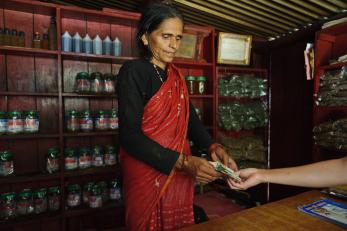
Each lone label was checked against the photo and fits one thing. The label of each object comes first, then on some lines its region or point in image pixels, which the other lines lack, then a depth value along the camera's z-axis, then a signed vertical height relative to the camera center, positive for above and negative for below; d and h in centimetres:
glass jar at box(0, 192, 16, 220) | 218 -86
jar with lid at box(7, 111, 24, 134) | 219 -16
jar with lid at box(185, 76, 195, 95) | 297 +23
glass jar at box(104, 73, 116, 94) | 255 +20
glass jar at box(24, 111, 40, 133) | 226 -16
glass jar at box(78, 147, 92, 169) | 246 -52
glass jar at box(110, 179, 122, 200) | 257 -86
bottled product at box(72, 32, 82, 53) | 242 +56
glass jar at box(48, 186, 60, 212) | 235 -87
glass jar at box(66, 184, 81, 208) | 240 -86
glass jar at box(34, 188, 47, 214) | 230 -86
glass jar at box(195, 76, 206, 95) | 303 +21
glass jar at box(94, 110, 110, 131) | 253 -17
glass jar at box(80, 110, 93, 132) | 247 -18
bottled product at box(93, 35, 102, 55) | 249 +56
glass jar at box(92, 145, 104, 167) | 253 -53
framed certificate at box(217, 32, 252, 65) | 308 +66
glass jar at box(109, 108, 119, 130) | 257 -17
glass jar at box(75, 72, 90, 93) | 244 +19
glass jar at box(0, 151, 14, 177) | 219 -50
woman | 106 -14
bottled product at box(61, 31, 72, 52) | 236 +57
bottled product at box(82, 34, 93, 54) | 246 +56
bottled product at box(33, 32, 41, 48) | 236 +57
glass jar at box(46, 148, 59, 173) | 237 -52
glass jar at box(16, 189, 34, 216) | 223 -86
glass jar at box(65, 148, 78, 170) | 239 -52
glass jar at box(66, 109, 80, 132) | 244 -17
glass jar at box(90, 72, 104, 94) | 249 +20
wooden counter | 98 -47
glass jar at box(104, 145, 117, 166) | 256 -52
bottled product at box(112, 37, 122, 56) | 260 +56
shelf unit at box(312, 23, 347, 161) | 241 +35
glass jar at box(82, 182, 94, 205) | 248 -84
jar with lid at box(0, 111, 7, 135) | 218 -16
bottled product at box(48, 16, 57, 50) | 235 +62
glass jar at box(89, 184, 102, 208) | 242 -89
